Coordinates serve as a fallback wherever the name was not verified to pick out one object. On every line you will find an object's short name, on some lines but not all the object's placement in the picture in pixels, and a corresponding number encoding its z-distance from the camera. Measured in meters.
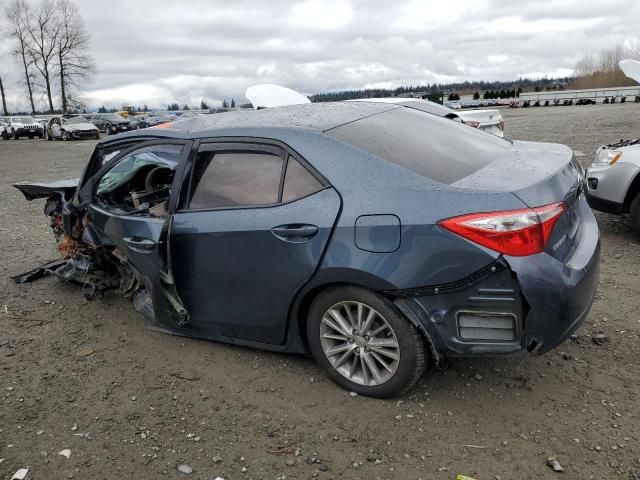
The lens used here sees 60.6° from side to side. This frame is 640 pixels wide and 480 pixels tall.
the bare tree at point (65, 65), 55.81
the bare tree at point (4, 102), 57.81
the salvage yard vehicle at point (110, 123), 35.81
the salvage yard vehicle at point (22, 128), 37.09
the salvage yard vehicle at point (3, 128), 38.00
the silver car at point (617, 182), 5.46
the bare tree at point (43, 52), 55.59
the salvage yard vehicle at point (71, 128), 31.17
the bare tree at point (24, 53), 55.32
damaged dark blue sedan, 2.59
